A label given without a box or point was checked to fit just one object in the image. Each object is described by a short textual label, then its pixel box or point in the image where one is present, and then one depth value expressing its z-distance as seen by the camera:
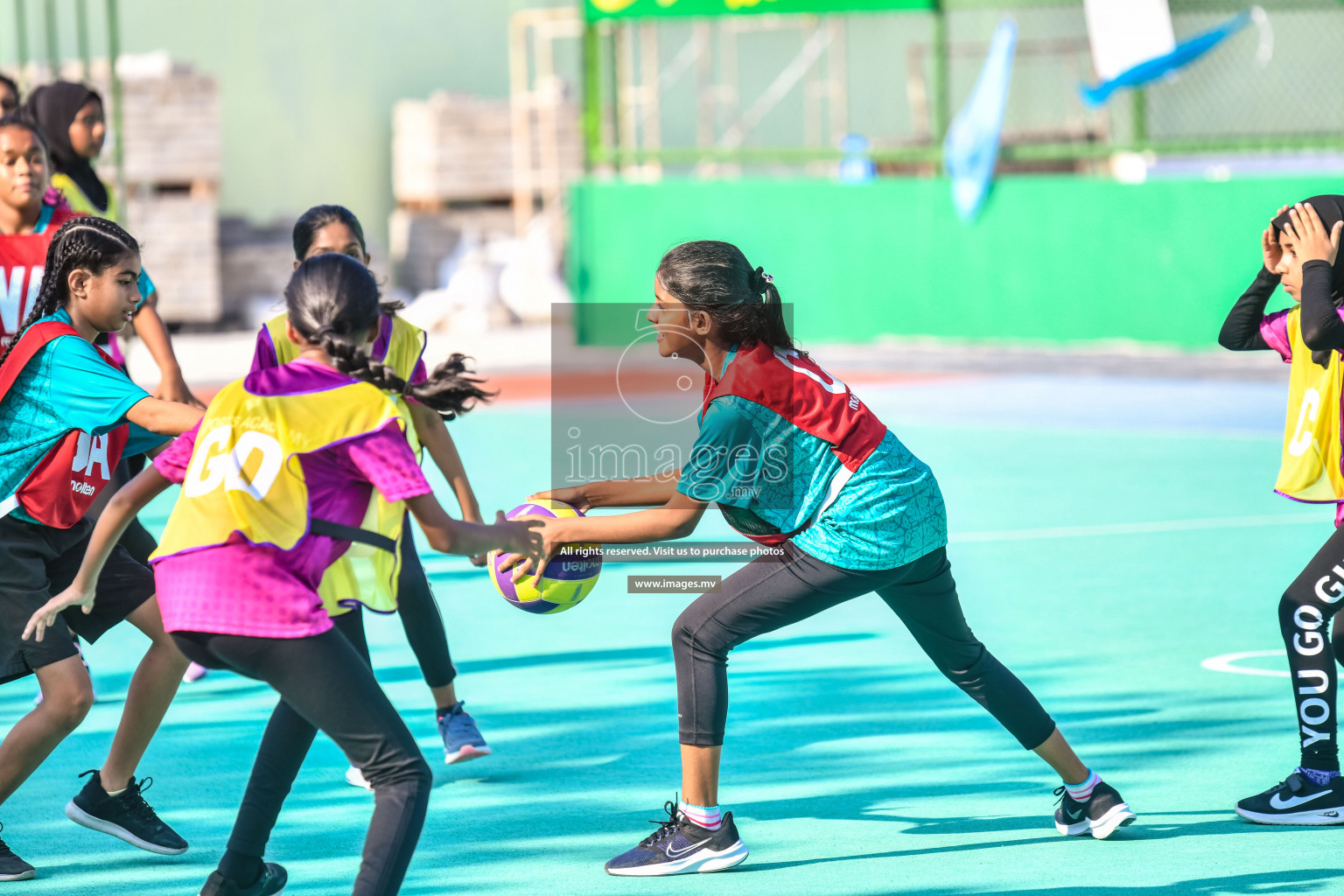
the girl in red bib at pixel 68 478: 10.10
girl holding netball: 10.23
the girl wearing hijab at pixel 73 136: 16.23
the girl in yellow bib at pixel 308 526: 8.41
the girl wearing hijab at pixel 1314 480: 11.08
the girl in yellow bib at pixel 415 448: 11.92
